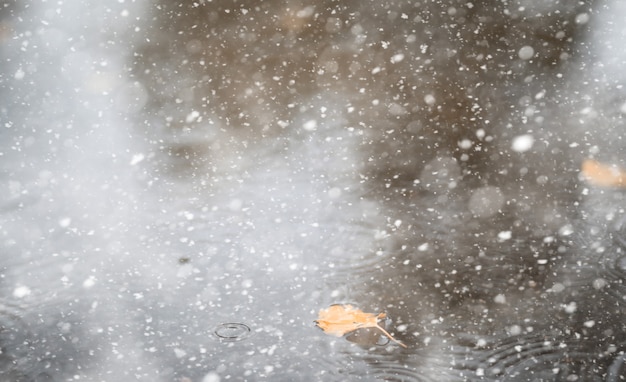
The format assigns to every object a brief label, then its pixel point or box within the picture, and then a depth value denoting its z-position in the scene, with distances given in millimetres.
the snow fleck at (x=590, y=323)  2330
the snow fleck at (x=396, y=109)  2945
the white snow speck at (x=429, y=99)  2953
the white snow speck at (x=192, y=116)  2980
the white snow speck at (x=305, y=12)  3312
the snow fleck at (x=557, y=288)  2421
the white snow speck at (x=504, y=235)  2568
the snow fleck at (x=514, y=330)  2322
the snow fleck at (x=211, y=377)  2222
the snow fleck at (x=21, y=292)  2455
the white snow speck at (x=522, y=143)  2797
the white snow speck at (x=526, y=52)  3078
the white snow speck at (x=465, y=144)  2814
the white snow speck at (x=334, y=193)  2729
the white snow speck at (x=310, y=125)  2936
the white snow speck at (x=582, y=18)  3193
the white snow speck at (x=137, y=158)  2854
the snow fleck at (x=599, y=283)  2426
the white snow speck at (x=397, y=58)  3106
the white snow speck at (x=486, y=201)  2645
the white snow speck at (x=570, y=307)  2369
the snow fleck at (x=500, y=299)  2406
